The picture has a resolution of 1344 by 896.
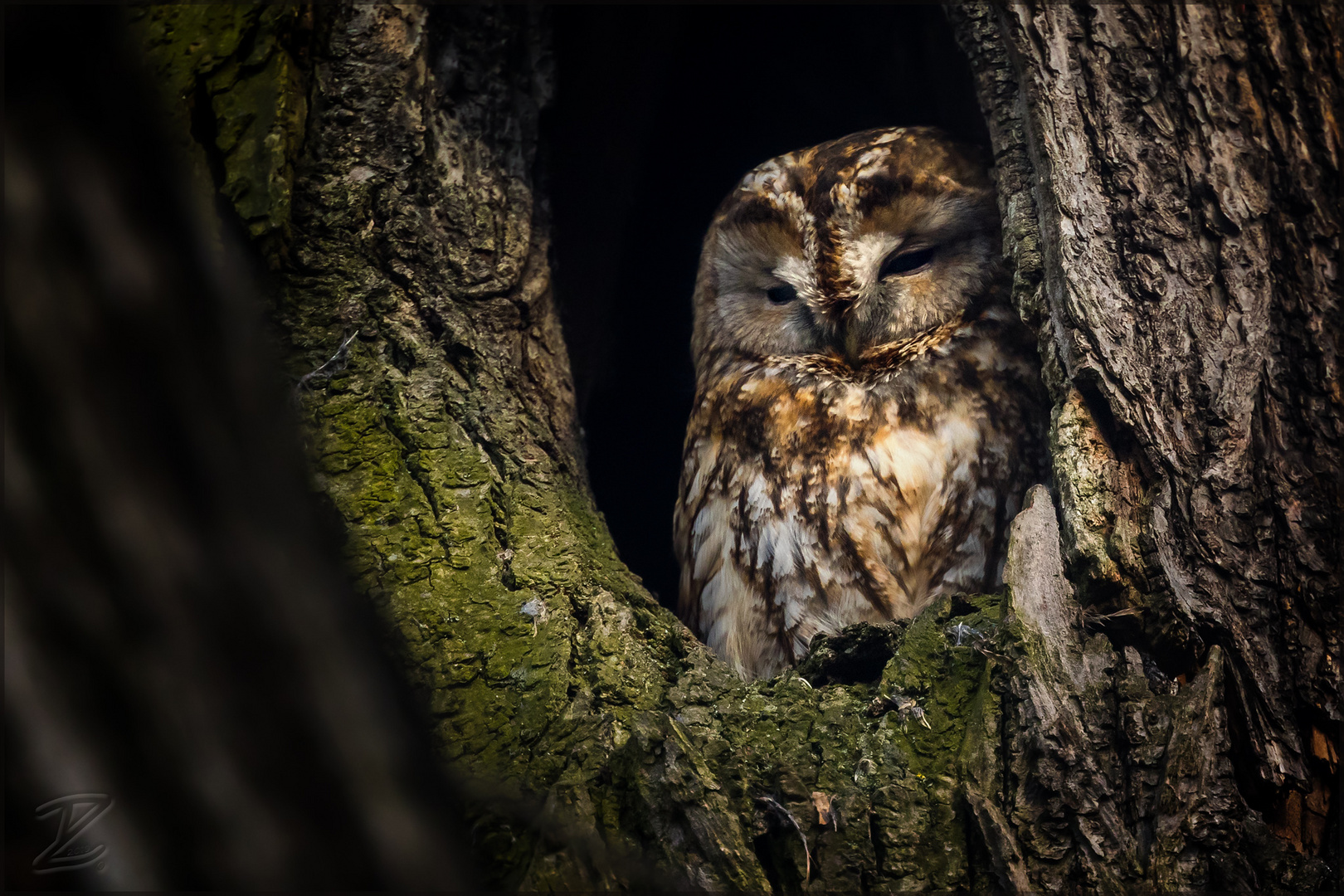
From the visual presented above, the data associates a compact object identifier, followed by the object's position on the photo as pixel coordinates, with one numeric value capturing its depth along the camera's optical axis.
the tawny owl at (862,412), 9.22
